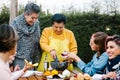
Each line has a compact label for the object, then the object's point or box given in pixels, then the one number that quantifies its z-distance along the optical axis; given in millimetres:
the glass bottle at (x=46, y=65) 2059
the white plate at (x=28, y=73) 1802
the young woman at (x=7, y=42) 1165
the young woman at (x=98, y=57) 1892
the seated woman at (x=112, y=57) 1744
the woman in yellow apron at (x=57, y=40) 2200
